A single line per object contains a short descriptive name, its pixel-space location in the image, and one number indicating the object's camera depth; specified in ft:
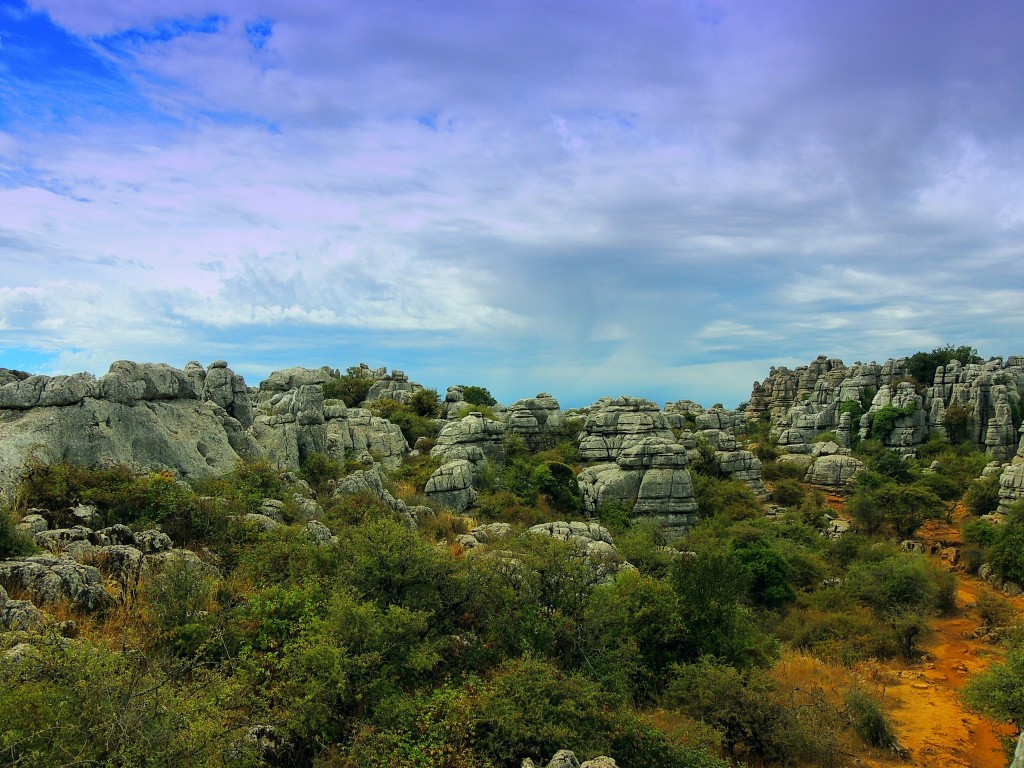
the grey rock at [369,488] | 66.59
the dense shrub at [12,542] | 37.01
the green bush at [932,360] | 215.39
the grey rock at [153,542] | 43.04
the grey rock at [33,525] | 40.50
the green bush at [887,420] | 178.81
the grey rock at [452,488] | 85.66
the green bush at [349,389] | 161.27
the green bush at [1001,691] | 43.29
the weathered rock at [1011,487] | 109.29
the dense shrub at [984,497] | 117.70
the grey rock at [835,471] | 141.08
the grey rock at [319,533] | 47.80
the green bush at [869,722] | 48.49
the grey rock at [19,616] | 28.14
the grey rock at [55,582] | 33.27
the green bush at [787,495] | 126.69
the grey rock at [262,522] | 49.67
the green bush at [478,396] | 178.52
